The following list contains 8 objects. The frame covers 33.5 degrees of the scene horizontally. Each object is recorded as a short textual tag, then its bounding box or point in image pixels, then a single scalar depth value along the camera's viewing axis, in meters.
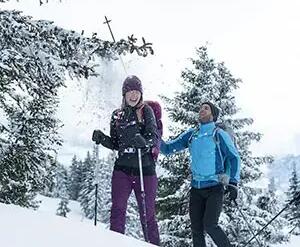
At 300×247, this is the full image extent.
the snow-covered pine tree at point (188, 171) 15.84
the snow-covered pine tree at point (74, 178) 114.19
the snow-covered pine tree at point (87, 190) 82.96
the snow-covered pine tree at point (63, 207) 90.59
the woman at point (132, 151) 6.29
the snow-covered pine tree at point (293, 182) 56.26
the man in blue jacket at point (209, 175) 6.26
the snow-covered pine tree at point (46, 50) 6.91
